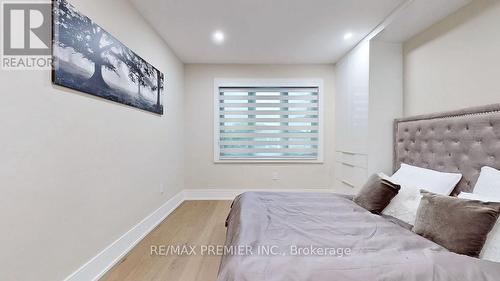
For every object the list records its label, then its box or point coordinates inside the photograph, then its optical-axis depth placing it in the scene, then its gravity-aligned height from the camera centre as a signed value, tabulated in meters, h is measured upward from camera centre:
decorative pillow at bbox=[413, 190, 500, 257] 1.27 -0.48
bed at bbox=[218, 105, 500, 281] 1.04 -0.59
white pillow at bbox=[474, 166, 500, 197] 1.55 -0.29
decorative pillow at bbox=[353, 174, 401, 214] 1.96 -0.47
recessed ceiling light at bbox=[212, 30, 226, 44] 2.93 +1.34
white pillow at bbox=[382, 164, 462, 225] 1.81 -0.42
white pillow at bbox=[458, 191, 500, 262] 1.24 -0.58
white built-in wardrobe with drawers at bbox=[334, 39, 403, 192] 2.88 +0.47
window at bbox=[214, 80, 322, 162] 4.21 +0.30
